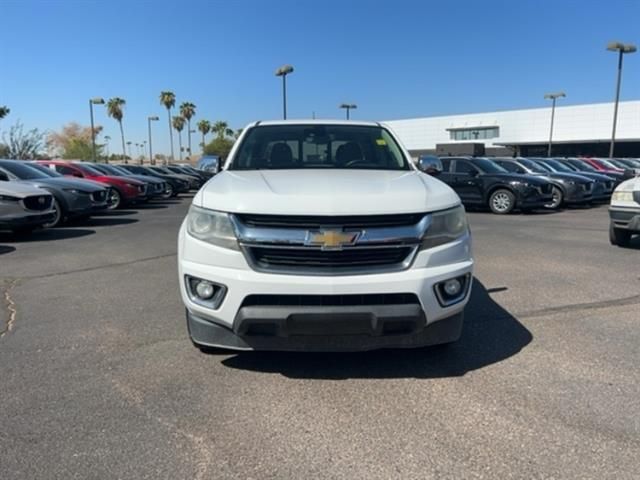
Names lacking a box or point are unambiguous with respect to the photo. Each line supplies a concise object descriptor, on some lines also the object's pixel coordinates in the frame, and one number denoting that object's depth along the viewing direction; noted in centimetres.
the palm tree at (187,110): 9031
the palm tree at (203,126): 10194
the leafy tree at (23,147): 4022
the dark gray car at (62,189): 1152
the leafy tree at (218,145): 9024
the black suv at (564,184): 1647
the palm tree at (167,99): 8512
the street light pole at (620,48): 2870
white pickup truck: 322
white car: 830
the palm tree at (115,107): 8788
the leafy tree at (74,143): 9650
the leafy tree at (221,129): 10350
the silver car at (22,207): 958
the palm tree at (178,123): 10100
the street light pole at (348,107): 4619
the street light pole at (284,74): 2559
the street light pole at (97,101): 3316
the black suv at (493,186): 1497
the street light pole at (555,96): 4659
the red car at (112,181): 1658
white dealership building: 7150
